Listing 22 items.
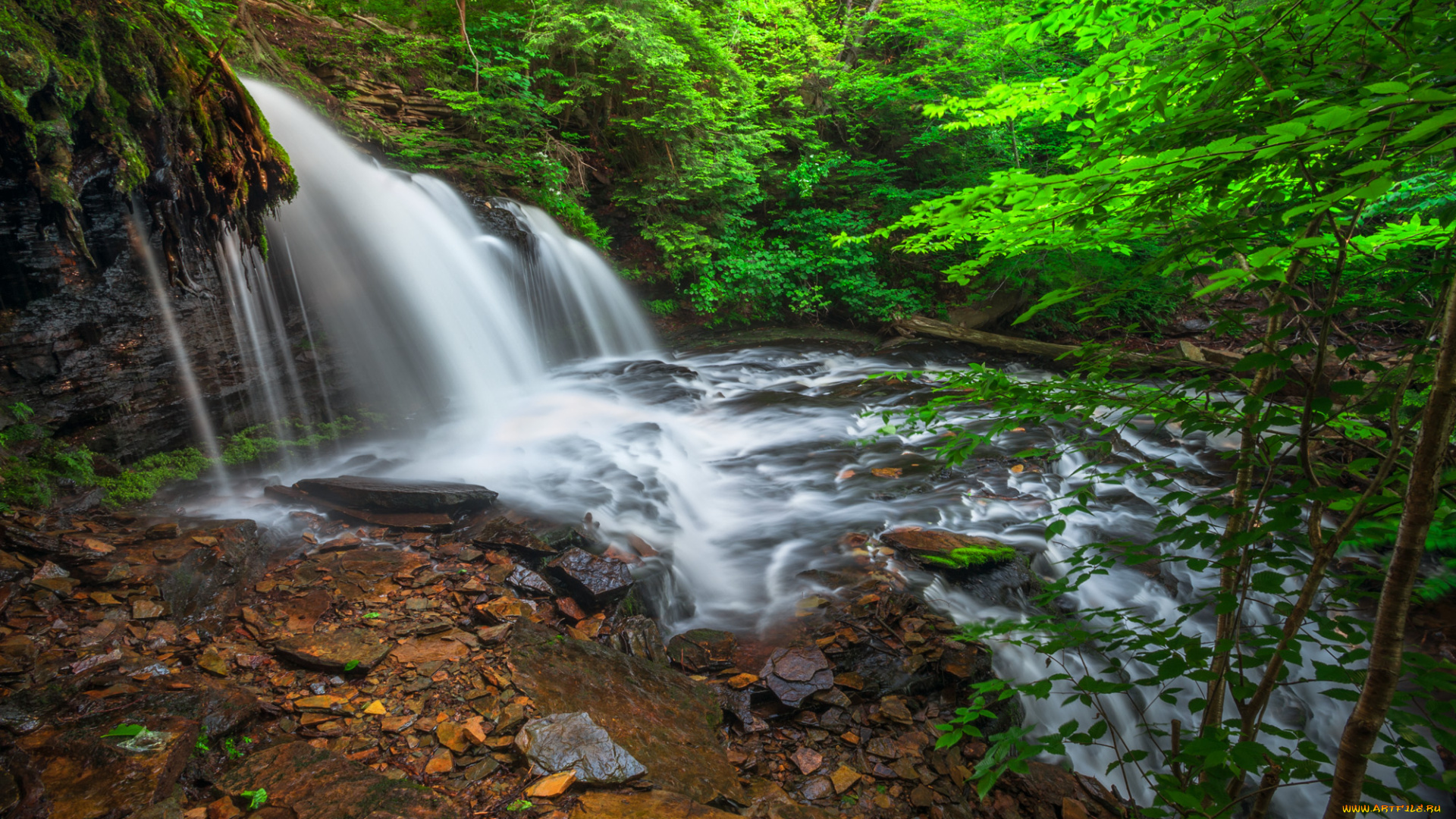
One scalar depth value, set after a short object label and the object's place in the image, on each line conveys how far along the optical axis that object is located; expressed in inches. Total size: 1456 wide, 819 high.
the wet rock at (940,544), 164.2
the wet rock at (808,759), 109.0
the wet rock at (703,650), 135.0
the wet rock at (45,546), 119.5
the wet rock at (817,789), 103.0
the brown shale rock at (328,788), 78.1
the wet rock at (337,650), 107.4
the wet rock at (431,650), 112.9
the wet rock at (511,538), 158.4
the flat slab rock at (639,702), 98.0
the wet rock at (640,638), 133.5
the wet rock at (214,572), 118.6
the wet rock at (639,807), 82.9
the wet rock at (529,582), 143.7
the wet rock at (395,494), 173.8
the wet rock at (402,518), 167.8
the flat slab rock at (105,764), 71.7
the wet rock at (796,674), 123.8
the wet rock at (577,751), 89.1
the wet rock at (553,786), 84.3
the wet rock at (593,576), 143.9
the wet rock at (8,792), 68.2
